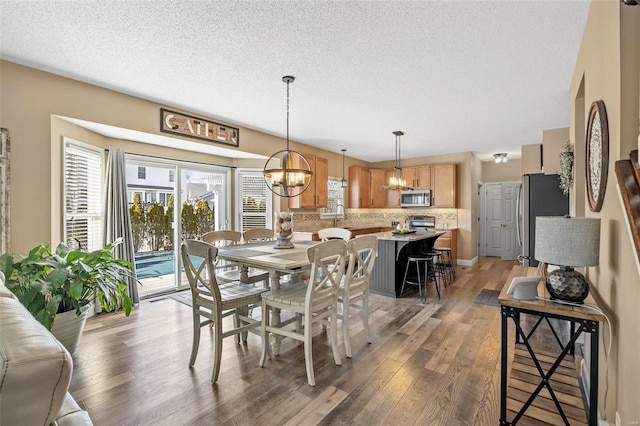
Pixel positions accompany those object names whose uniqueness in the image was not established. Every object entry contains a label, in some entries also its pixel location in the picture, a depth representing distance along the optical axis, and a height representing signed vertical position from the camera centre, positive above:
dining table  2.36 -0.39
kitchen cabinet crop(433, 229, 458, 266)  6.43 -0.63
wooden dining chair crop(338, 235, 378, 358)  2.58 -0.65
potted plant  2.19 -0.55
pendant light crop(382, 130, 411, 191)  5.19 +0.51
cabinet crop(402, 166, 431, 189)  6.91 +0.82
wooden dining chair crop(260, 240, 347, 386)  2.20 -0.69
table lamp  1.48 -0.19
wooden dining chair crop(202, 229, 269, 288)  3.04 -0.66
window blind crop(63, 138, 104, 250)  3.25 +0.19
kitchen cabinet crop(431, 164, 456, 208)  6.58 +0.58
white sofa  0.73 -0.41
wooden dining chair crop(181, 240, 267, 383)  2.23 -0.69
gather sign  3.66 +1.10
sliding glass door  4.32 +0.00
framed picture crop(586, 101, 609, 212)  1.56 +0.33
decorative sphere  1.57 -0.39
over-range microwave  6.82 +0.32
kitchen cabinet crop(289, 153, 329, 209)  5.56 +0.44
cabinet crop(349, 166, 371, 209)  7.12 +0.57
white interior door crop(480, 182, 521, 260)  7.55 -0.24
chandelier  2.80 +0.36
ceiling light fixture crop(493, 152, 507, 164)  6.71 +1.23
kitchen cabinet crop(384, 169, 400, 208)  7.39 +0.38
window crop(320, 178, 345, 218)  6.77 +0.32
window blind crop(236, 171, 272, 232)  5.27 +0.17
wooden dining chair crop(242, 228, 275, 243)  3.81 -0.30
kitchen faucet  6.93 -0.14
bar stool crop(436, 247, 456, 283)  4.97 -1.08
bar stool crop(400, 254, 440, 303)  4.12 -0.78
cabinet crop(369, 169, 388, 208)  7.47 +0.66
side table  1.44 -0.56
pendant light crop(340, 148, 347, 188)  6.60 +0.68
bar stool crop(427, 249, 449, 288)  4.55 -0.97
